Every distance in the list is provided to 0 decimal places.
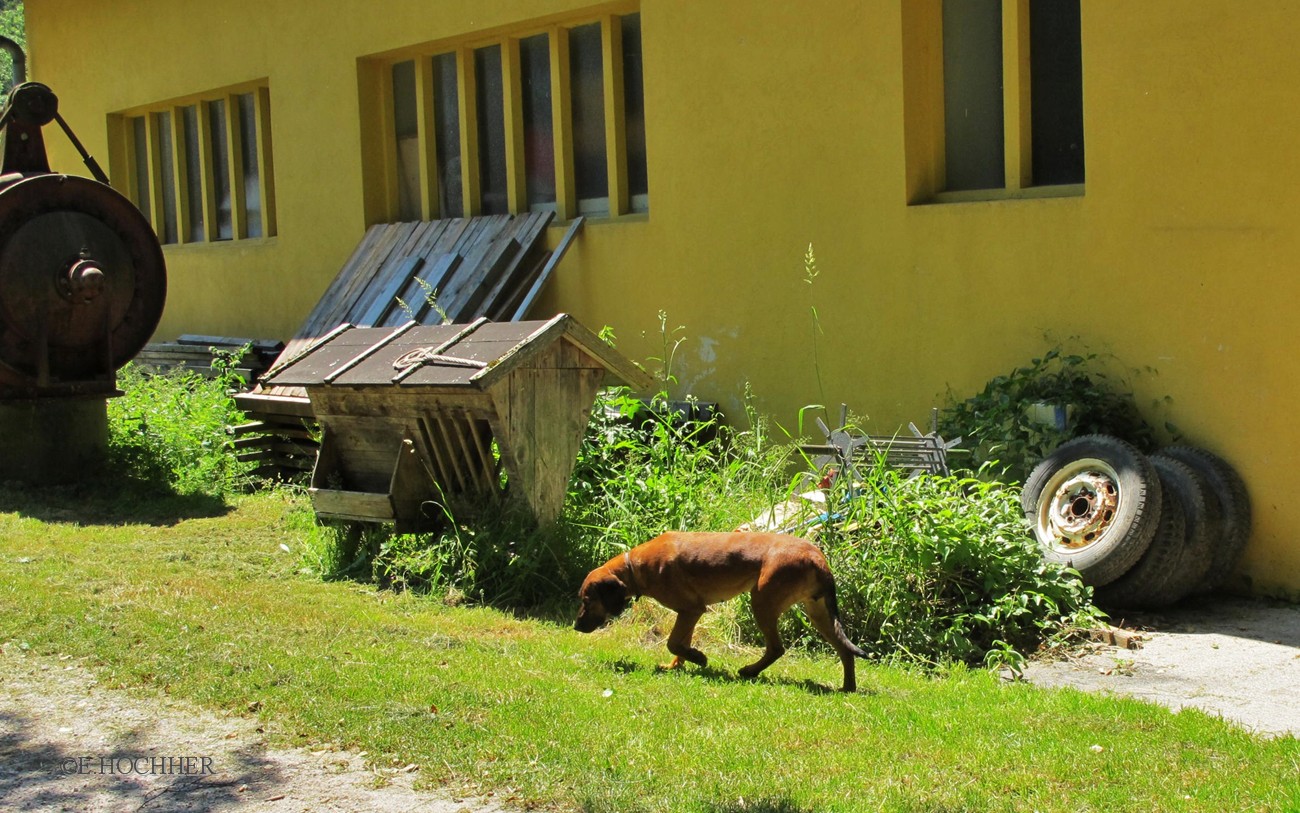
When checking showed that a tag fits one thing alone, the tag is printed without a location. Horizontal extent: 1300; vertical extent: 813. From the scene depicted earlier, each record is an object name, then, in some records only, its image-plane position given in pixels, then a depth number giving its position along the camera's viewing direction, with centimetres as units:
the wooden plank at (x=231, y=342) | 1366
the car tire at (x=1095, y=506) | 676
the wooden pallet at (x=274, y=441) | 1123
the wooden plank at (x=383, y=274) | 1214
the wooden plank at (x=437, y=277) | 1150
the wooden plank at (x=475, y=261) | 1121
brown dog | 552
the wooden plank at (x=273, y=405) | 1089
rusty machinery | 995
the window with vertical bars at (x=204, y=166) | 1505
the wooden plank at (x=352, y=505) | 780
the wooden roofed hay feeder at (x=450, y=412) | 723
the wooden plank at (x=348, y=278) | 1257
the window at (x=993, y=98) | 825
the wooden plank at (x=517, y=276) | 1107
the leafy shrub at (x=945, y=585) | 627
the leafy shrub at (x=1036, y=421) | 760
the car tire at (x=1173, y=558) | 688
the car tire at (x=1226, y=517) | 710
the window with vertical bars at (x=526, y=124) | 1104
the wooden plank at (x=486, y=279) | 1109
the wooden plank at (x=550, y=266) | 1094
